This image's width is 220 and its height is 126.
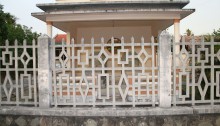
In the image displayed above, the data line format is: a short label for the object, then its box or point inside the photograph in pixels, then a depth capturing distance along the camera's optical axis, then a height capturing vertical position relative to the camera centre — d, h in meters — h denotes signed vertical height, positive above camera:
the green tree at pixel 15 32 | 10.81 +2.12
